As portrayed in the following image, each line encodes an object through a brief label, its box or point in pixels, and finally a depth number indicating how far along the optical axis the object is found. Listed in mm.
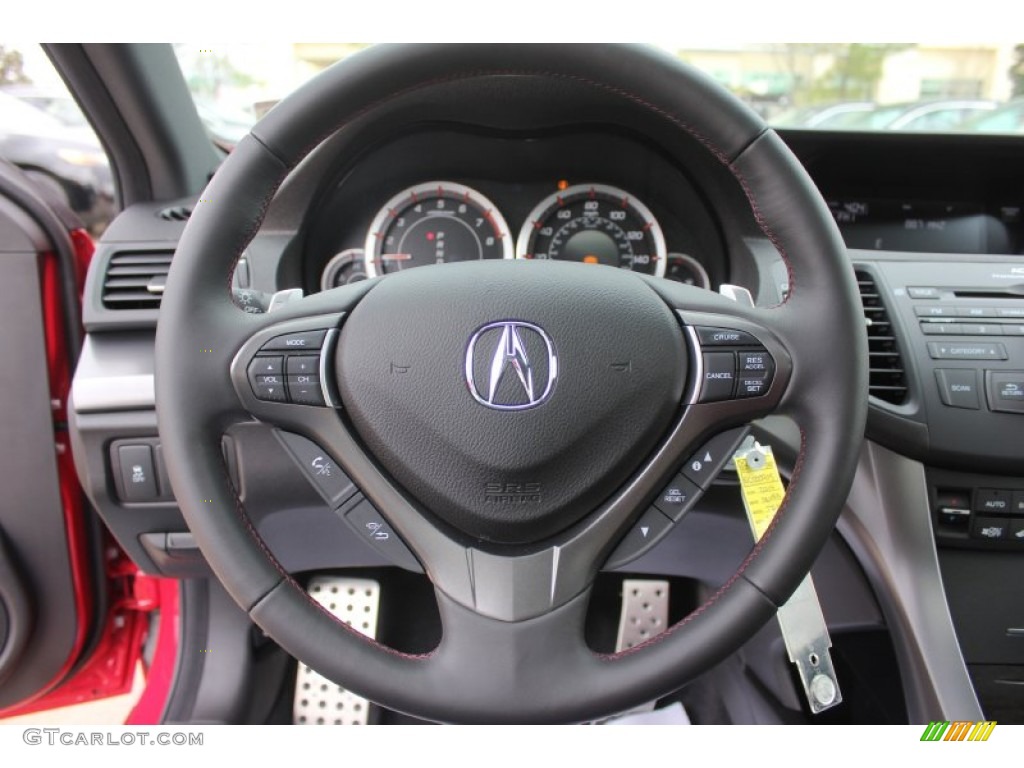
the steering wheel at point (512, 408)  773
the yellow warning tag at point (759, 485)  885
